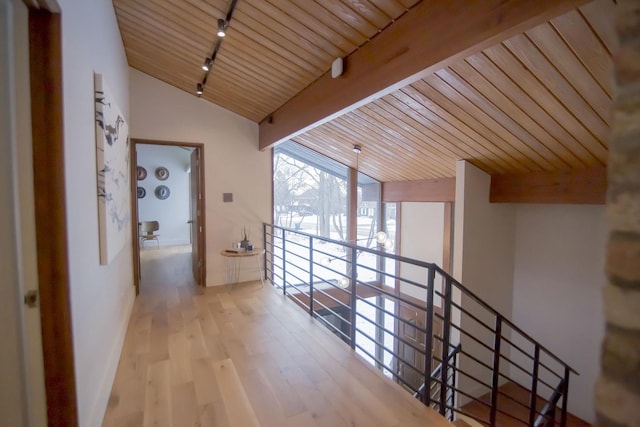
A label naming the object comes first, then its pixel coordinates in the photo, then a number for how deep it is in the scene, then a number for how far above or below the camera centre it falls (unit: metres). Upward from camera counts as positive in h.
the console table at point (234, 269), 4.54 -1.01
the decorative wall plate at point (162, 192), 7.73 +0.13
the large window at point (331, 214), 5.50 -0.28
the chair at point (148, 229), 6.99 -0.70
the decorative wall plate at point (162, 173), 7.70 +0.58
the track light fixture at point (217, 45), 2.30 +1.32
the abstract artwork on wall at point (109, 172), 1.93 +0.17
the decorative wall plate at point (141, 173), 7.43 +0.56
